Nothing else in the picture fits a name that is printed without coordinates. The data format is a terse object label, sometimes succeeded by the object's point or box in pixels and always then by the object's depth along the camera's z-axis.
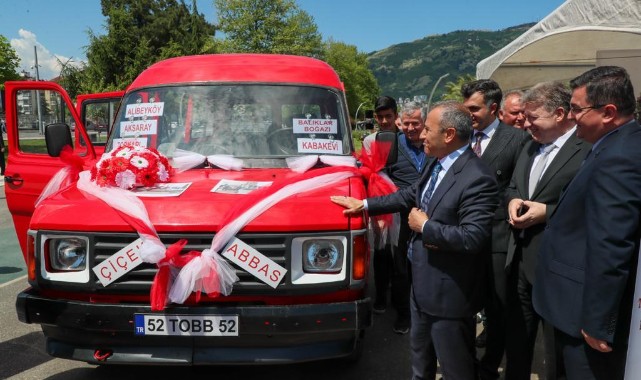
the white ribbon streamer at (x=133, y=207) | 2.98
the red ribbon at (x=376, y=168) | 4.09
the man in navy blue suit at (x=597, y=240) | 2.16
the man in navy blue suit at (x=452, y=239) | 2.82
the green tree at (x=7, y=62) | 33.97
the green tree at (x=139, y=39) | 35.00
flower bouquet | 3.48
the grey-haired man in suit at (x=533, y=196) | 3.16
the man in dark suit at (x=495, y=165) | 3.55
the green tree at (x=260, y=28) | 41.94
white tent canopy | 7.93
